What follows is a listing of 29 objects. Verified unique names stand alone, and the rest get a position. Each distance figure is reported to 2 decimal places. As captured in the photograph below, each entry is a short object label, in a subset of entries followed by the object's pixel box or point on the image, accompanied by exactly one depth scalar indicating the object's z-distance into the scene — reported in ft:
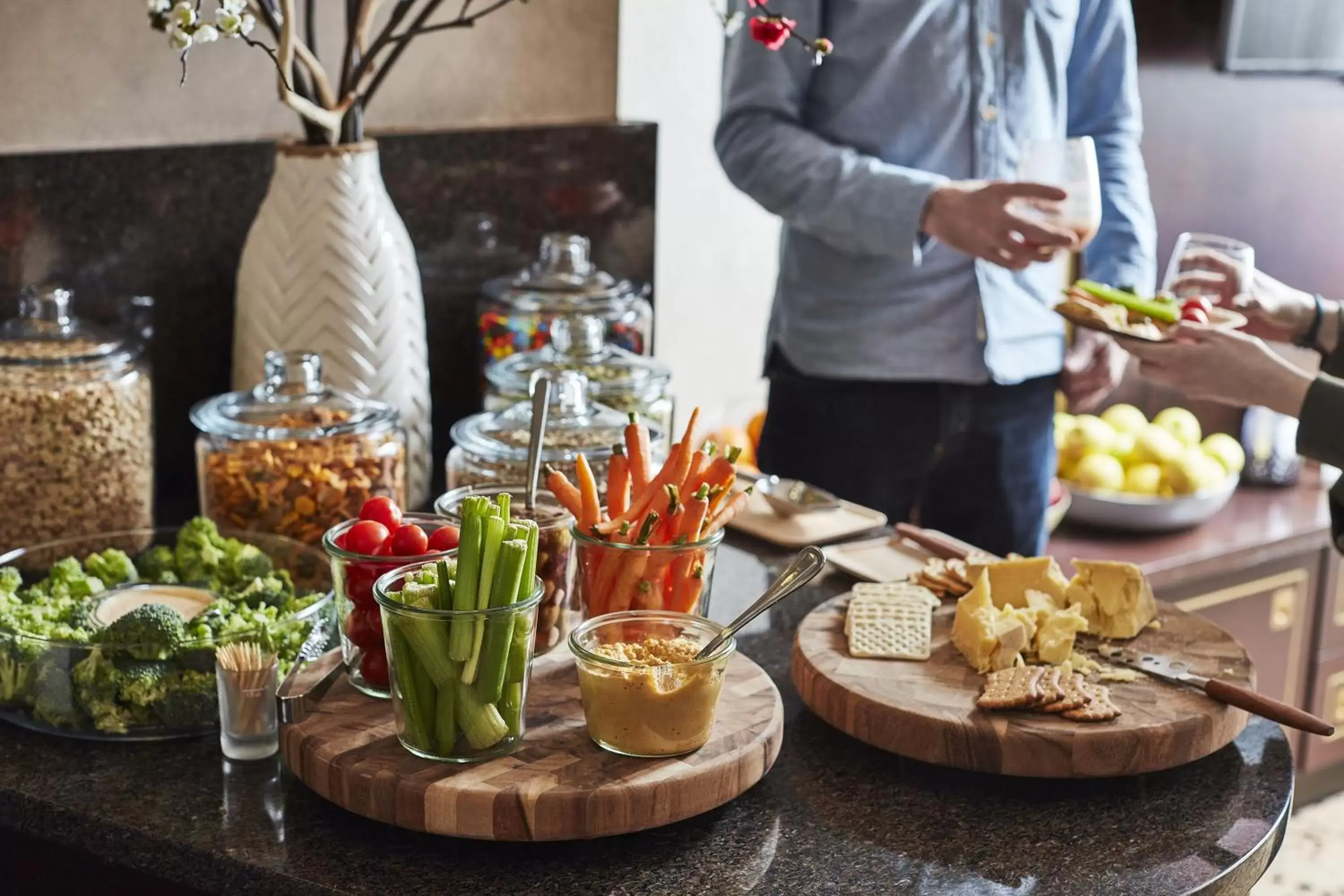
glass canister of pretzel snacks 5.04
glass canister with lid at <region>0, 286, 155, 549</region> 4.93
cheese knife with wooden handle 3.83
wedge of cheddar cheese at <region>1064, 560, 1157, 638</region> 4.37
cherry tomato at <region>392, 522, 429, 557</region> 3.91
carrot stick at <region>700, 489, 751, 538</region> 4.26
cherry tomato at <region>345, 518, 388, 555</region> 3.92
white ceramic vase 5.63
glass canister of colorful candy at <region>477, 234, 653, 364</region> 6.52
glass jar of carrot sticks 4.12
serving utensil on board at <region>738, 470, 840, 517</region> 5.84
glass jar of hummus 3.55
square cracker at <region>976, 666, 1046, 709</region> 3.85
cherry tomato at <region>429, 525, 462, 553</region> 3.96
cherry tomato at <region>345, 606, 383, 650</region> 3.88
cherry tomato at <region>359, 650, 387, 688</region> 3.89
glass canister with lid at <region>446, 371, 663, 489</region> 4.99
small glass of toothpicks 3.81
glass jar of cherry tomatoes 3.86
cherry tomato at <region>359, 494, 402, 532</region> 4.08
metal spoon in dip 3.78
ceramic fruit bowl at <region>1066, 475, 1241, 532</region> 9.27
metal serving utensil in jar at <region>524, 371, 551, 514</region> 4.42
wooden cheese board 3.73
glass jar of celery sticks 3.50
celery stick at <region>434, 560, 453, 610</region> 3.53
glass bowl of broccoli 3.94
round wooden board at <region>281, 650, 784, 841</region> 3.39
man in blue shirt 6.55
